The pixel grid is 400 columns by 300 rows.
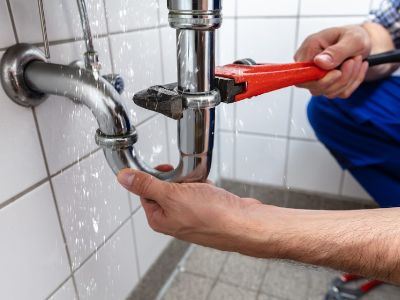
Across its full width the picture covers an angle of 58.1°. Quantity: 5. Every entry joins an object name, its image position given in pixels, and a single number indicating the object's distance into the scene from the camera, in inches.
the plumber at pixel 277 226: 15.4
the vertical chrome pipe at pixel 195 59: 14.1
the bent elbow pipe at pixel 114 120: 14.8
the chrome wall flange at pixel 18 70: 14.5
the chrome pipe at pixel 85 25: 15.7
